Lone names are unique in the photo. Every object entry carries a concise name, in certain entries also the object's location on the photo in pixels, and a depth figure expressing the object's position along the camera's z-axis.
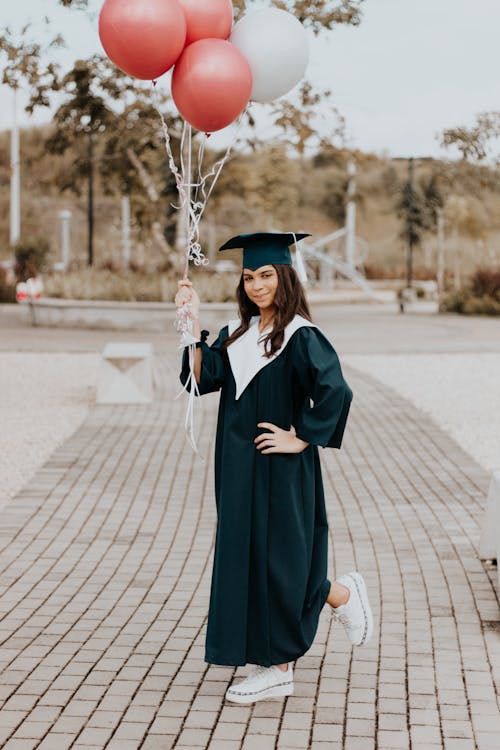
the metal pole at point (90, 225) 31.37
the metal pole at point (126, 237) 42.59
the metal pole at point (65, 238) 42.18
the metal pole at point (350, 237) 56.58
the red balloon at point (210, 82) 4.85
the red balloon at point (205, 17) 4.91
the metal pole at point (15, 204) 48.31
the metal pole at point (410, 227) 38.84
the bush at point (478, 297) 33.94
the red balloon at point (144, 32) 4.79
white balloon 5.14
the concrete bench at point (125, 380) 13.59
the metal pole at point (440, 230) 52.45
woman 4.48
